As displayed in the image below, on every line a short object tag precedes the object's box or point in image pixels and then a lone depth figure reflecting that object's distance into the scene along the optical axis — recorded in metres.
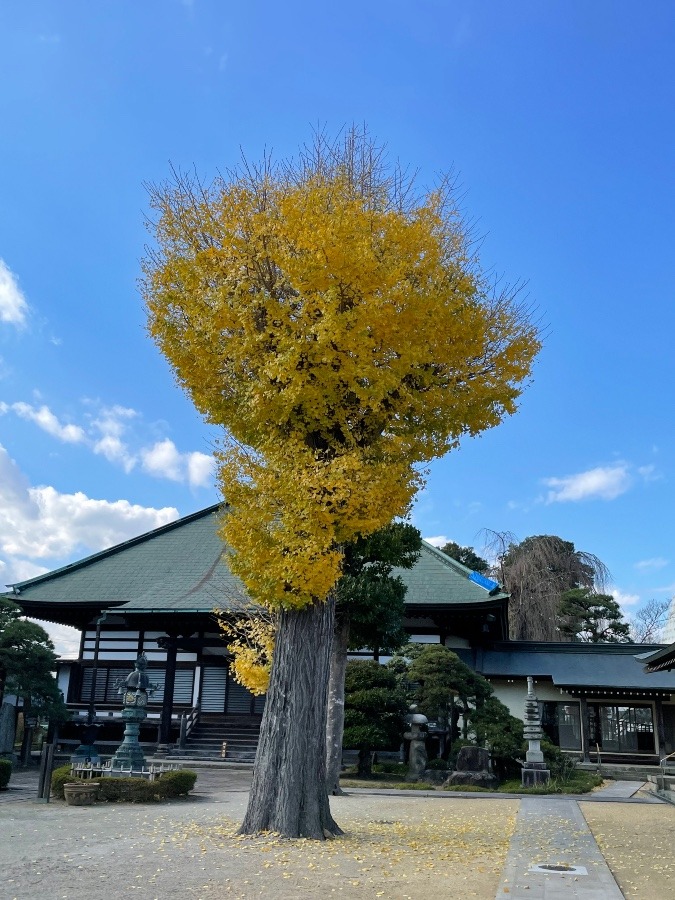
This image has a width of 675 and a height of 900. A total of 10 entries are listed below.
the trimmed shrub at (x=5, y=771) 12.91
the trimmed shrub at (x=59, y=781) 11.70
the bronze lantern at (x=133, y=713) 12.64
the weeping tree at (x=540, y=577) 29.91
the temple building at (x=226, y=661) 20.22
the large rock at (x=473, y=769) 15.88
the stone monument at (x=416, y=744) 16.56
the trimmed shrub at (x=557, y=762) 16.77
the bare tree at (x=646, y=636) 38.84
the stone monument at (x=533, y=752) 15.92
